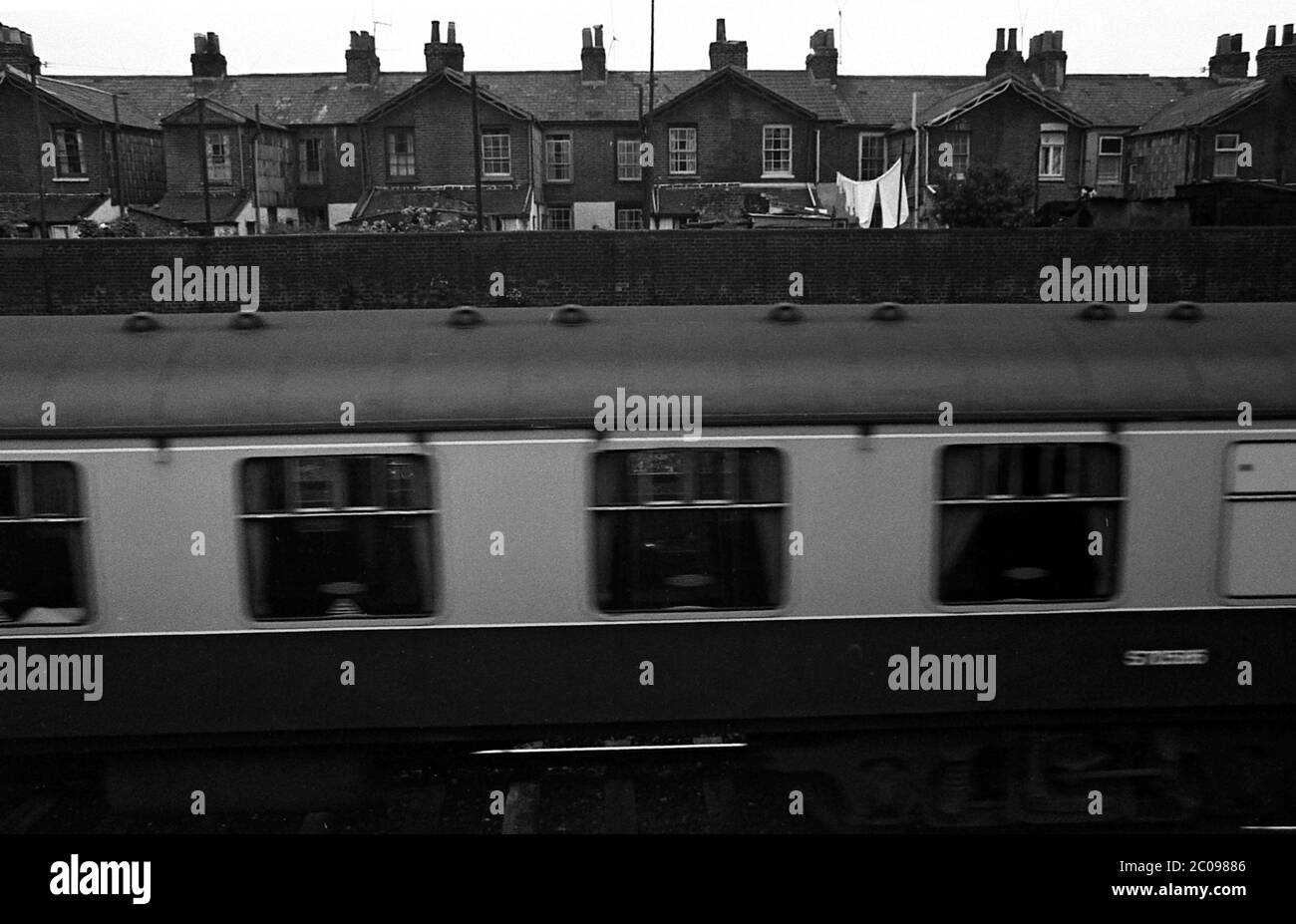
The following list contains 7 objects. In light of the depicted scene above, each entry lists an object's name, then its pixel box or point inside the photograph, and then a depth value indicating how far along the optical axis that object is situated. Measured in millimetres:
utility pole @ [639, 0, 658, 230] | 30312
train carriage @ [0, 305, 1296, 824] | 5617
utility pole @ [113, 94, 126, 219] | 33750
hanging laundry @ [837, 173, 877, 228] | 34531
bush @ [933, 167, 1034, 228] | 31812
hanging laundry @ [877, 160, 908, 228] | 34219
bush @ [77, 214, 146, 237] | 31203
